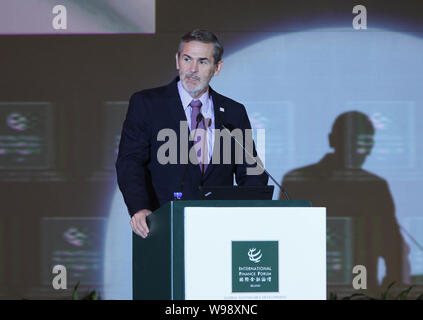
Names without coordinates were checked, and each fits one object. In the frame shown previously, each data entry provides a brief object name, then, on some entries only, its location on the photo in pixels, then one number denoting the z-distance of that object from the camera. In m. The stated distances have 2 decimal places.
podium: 4.83
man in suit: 7.28
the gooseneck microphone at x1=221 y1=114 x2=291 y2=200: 6.67
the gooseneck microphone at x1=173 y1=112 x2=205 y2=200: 5.54
